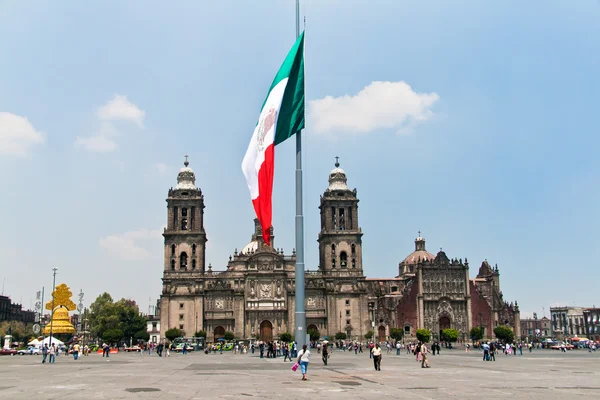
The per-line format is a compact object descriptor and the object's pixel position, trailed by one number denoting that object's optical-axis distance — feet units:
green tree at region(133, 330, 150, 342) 350.64
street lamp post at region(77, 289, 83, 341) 276.00
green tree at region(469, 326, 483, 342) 301.69
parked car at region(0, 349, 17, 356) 227.32
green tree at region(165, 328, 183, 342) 294.87
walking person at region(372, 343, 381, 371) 101.52
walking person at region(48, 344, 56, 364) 146.61
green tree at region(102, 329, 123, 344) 271.49
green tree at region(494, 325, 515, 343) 290.97
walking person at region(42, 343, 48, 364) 147.51
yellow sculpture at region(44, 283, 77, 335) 285.23
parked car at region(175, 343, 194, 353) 247.87
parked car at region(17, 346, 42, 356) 238.50
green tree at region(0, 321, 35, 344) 377.50
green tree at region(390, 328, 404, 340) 293.23
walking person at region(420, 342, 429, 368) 110.61
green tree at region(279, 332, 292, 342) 275.80
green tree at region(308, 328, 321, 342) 298.76
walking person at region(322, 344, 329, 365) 122.26
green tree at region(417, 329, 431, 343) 272.92
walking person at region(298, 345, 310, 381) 75.72
